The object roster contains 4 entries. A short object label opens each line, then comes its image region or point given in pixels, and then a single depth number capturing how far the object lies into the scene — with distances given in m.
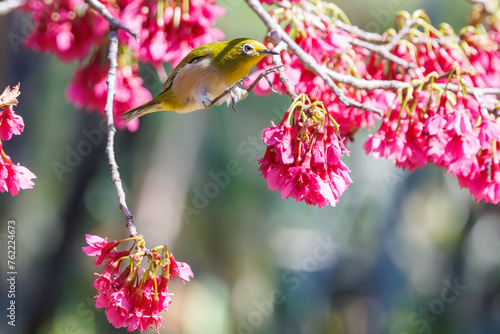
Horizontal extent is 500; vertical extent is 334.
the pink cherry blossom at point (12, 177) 3.40
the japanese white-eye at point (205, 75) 4.16
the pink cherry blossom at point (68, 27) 5.30
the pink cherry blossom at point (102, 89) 5.16
